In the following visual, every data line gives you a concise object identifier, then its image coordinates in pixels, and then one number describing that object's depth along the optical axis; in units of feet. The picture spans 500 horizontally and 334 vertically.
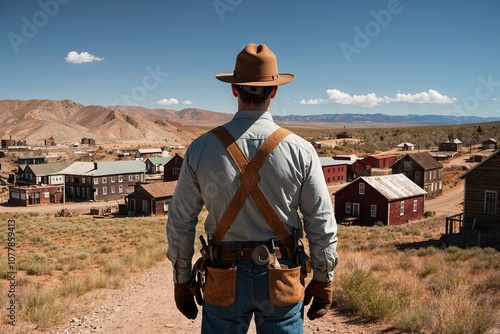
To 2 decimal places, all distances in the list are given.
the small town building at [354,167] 209.15
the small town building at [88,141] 452.35
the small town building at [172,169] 193.06
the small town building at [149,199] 141.90
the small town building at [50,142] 429.54
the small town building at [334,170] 198.12
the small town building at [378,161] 222.48
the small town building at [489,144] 266.32
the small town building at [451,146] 269.85
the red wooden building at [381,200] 113.50
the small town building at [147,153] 297.43
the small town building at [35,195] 166.20
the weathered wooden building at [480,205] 71.77
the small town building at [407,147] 315.78
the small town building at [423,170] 161.58
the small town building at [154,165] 249.75
